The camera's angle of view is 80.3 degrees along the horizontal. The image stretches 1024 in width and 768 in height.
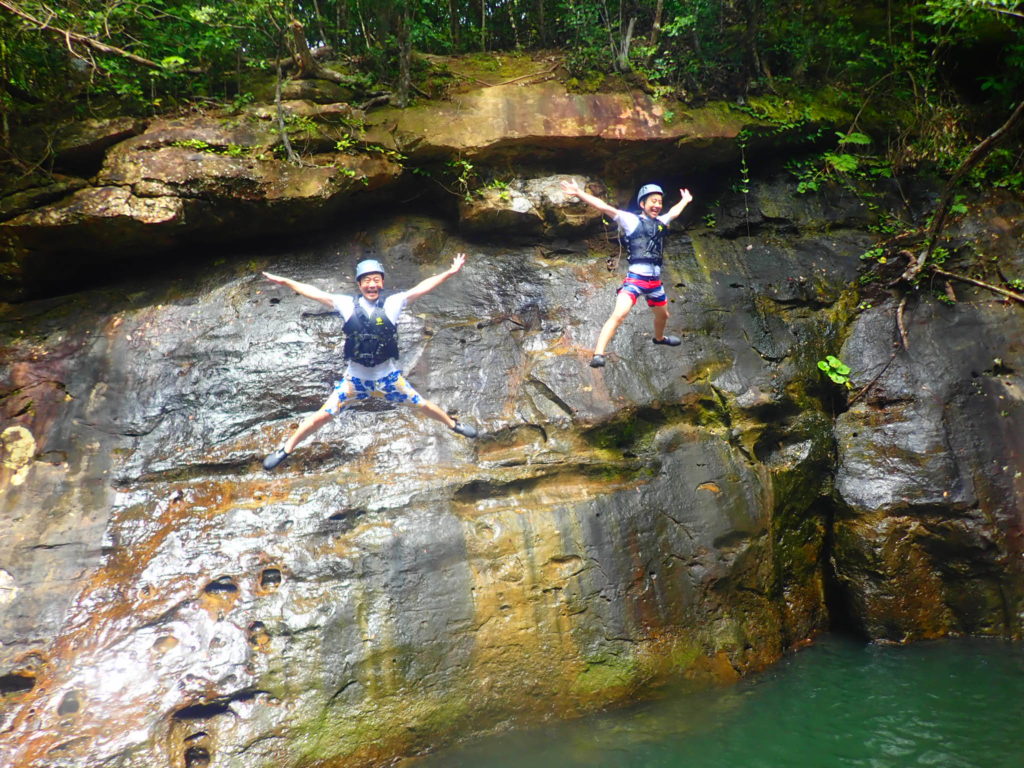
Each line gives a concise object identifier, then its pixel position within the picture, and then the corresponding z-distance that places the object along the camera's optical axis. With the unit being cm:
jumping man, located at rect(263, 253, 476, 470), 557
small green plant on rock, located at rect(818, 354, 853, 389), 757
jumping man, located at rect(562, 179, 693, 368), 625
